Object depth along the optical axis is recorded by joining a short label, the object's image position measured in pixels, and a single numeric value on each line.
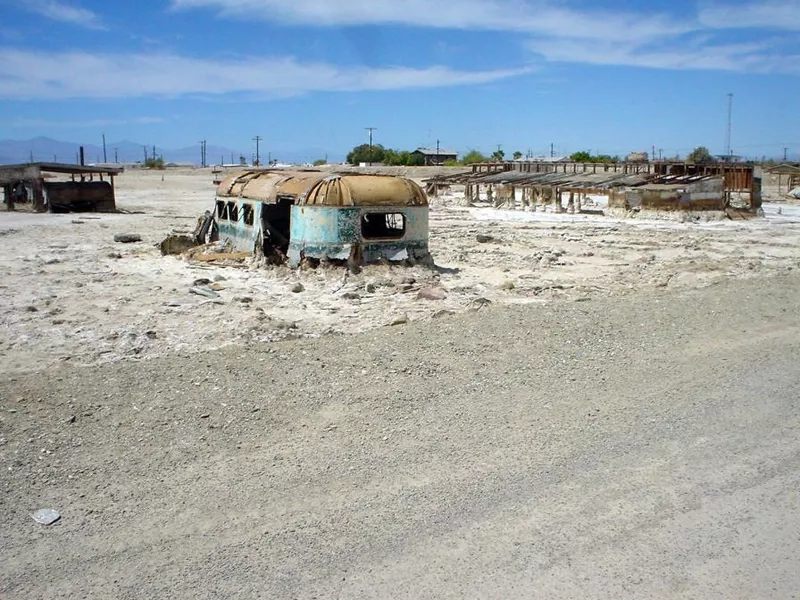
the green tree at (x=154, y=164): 96.25
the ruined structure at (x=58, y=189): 32.06
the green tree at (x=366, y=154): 93.12
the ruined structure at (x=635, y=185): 29.75
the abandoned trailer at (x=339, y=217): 14.90
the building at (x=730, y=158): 54.88
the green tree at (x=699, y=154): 60.78
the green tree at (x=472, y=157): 86.88
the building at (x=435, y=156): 95.39
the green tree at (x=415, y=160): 89.45
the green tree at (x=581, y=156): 72.94
